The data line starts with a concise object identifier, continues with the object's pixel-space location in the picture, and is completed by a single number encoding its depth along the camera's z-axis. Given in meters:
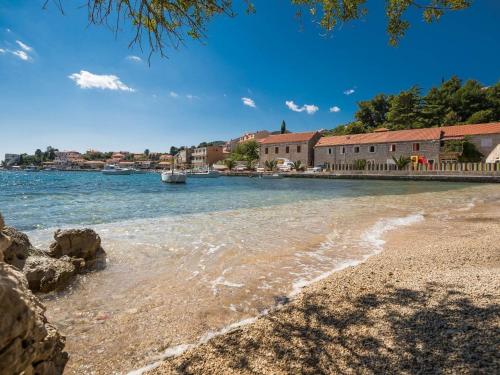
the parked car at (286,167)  61.06
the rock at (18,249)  4.67
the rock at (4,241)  2.35
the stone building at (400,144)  40.97
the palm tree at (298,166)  59.50
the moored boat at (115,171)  85.19
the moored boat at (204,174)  61.25
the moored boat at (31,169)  136.52
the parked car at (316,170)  56.44
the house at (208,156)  98.56
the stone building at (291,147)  61.53
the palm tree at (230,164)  76.56
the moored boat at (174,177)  39.59
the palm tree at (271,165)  64.12
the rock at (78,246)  6.14
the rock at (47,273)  4.68
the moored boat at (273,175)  53.96
